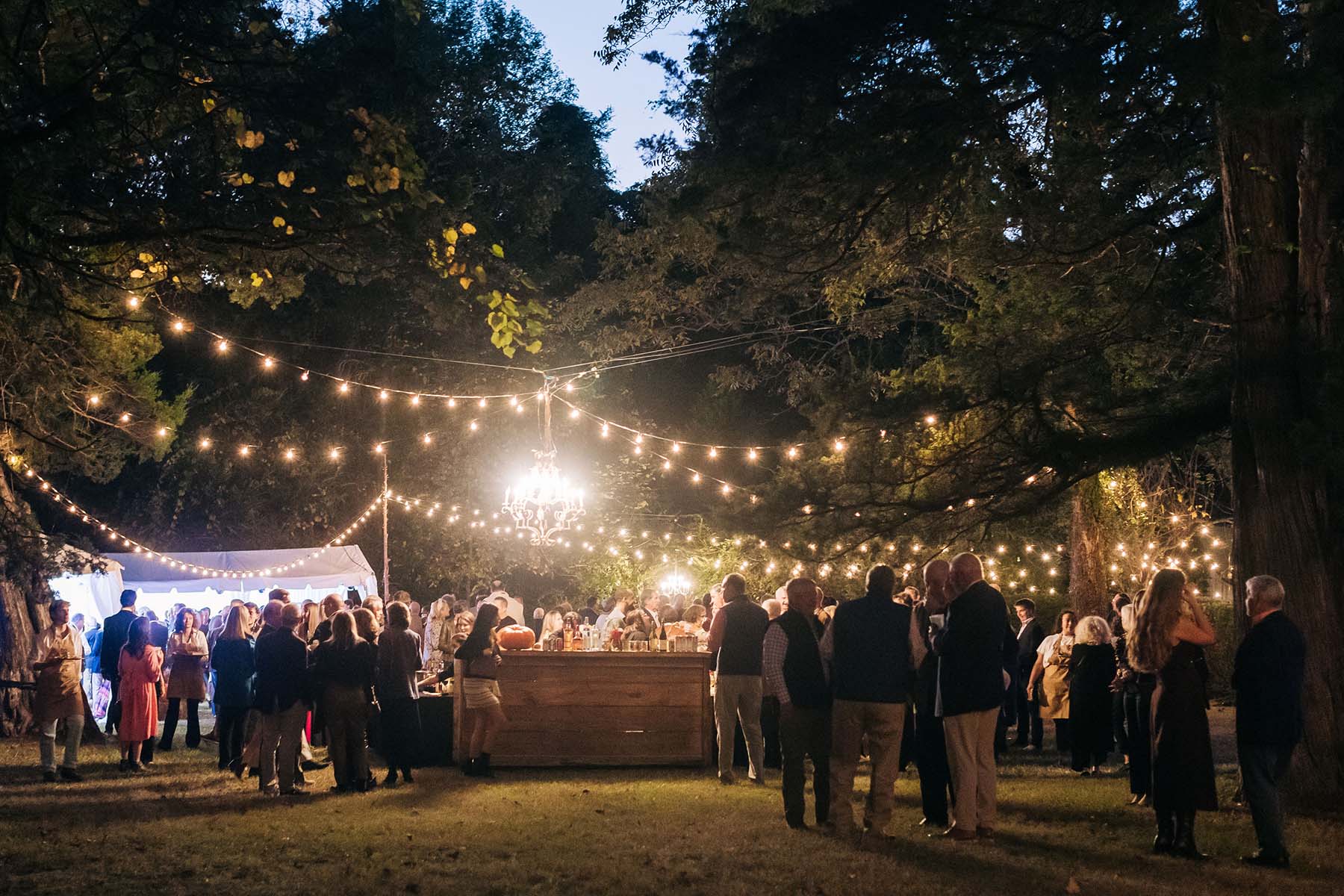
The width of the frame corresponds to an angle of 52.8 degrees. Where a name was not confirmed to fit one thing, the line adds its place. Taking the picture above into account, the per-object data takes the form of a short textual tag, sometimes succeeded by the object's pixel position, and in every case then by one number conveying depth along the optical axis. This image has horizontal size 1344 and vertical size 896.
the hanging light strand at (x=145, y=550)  17.81
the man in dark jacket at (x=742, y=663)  11.66
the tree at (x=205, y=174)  7.69
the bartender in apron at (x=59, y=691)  12.25
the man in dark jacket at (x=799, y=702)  9.06
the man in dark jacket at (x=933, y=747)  9.25
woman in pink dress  13.28
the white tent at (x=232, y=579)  21.81
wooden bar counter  12.71
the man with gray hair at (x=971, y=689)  8.45
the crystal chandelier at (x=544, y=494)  18.31
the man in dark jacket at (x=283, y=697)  11.07
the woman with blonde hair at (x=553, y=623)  17.08
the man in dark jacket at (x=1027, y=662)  15.62
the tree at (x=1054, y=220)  9.30
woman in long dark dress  7.83
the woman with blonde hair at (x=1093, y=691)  12.41
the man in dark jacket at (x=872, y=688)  8.44
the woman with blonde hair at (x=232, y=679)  13.08
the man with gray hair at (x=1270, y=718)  7.63
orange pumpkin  13.21
